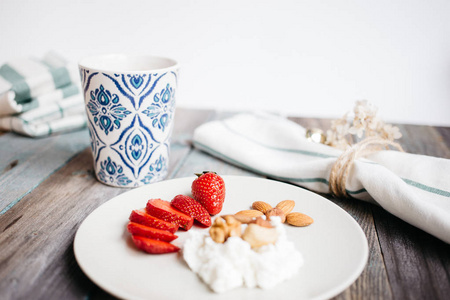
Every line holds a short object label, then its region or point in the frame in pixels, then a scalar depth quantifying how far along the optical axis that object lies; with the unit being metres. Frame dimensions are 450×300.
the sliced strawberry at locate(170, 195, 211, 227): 0.66
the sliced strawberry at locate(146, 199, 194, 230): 0.64
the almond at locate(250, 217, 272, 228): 0.58
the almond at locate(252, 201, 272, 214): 0.70
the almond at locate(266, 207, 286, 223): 0.66
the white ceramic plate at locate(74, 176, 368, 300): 0.50
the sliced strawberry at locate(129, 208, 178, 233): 0.62
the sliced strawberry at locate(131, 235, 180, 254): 0.57
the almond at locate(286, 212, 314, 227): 0.65
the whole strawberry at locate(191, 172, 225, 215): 0.69
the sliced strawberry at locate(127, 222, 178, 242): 0.59
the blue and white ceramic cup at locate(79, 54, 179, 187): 0.78
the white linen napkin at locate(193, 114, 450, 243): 0.69
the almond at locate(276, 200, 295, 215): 0.69
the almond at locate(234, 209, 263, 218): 0.68
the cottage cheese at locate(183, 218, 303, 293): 0.50
